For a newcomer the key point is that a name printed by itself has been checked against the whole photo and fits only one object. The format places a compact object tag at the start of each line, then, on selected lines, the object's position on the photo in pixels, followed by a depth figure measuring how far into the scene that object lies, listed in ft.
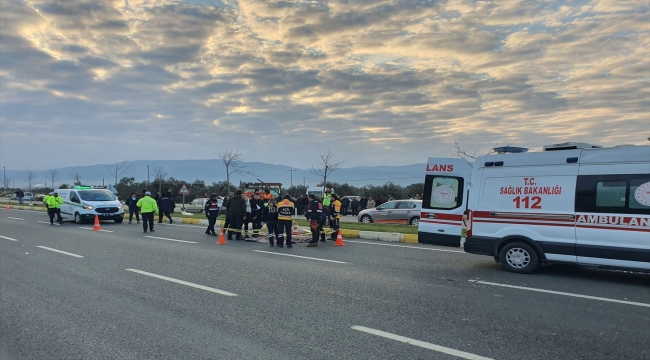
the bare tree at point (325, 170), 128.88
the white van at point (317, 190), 124.98
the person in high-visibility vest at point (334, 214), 48.70
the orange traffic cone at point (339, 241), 45.19
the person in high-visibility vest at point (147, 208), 58.18
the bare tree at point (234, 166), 133.69
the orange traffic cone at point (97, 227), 61.27
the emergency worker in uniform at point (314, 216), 44.16
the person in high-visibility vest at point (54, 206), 70.59
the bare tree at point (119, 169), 185.92
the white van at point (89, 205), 71.31
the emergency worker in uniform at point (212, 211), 53.88
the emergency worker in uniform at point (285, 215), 42.73
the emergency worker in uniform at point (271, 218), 43.47
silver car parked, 70.49
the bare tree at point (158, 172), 185.24
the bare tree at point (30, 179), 315.17
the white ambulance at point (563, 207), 26.04
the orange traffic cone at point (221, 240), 45.86
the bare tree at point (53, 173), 280.25
